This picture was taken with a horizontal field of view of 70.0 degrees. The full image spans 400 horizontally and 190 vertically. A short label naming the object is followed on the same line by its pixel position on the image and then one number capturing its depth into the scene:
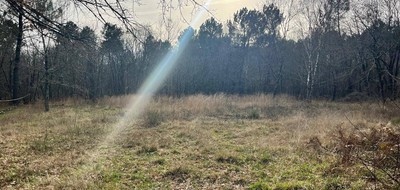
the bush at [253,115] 14.38
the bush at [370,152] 4.04
